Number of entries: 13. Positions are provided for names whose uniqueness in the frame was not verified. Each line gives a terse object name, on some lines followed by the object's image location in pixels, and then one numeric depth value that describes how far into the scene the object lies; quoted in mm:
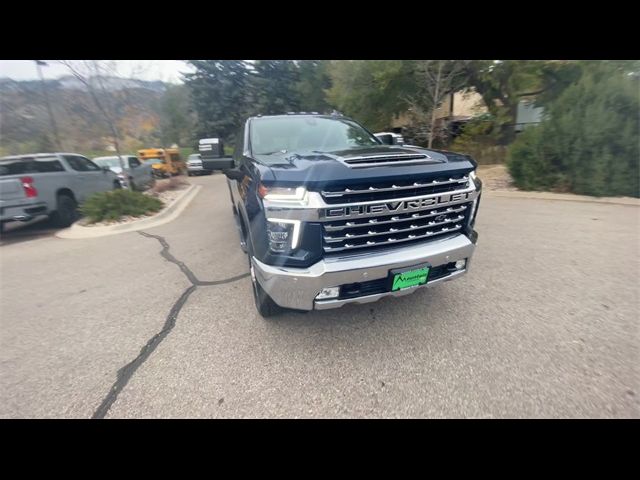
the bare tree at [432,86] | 13156
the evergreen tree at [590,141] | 6883
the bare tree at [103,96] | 7871
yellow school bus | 19141
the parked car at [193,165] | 19105
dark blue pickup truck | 2039
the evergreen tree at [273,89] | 29391
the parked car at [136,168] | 11867
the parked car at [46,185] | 6148
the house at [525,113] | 16750
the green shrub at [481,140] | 15492
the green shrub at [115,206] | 7004
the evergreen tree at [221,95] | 29312
